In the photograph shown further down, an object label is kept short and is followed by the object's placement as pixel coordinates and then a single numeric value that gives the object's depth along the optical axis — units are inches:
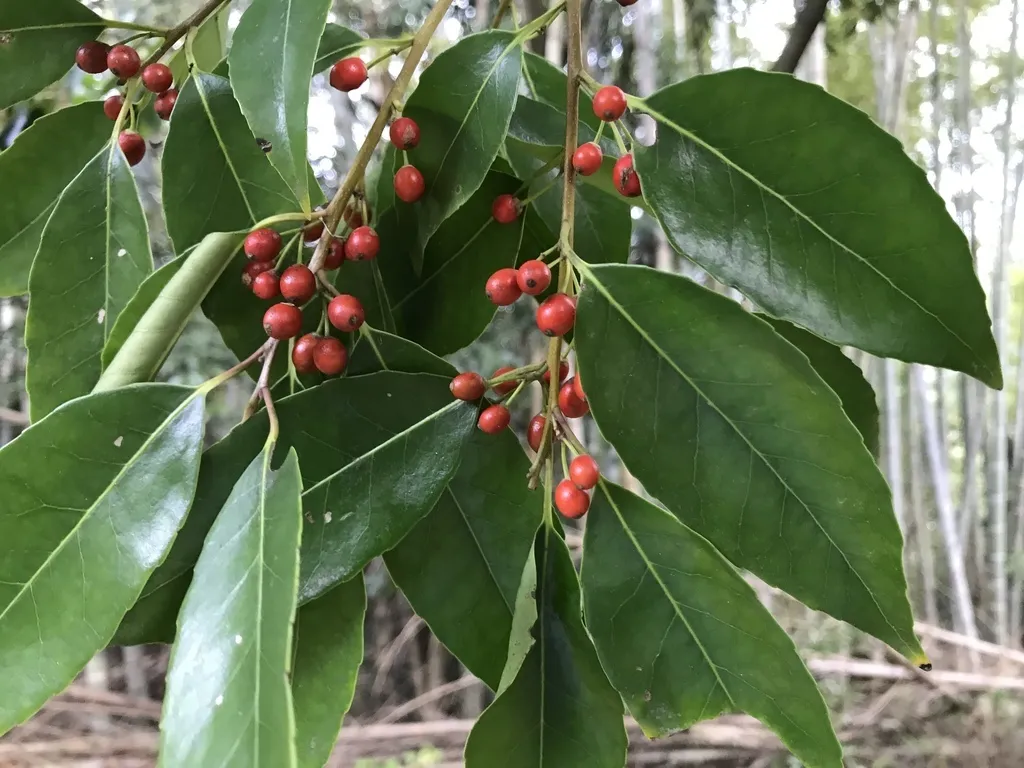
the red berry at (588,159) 14.2
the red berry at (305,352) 14.6
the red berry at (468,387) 14.4
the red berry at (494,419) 14.5
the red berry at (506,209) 17.1
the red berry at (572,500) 14.7
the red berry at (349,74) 16.2
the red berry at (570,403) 15.3
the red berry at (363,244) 14.7
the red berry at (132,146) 17.5
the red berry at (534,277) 13.8
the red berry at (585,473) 14.7
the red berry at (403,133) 14.8
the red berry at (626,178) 14.5
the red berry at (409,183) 15.4
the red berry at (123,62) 16.9
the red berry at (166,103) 17.7
